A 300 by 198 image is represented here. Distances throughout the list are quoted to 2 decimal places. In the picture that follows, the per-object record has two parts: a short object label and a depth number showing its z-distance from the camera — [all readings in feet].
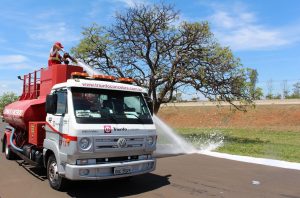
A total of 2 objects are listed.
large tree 69.67
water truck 24.02
